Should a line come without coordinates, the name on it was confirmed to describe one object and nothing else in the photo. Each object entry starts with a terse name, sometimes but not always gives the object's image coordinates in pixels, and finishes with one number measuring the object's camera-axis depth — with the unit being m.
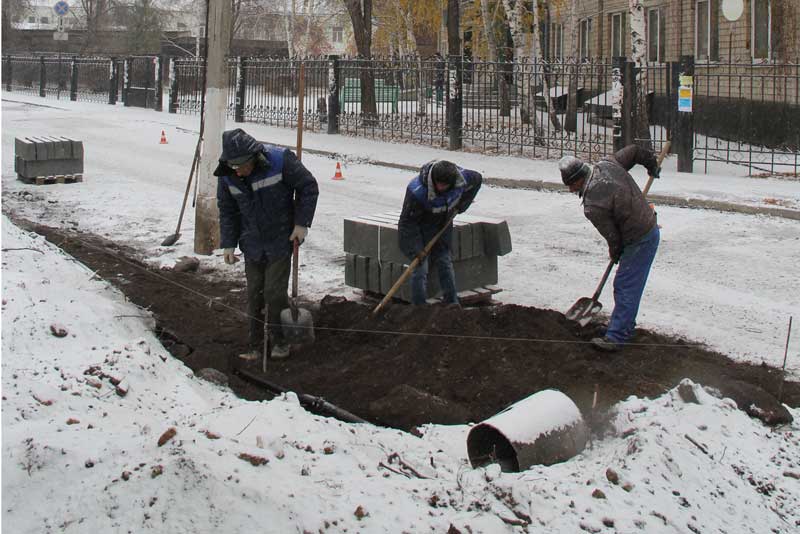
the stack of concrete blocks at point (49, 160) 13.91
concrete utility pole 9.30
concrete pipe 4.54
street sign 29.79
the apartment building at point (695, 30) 19.23
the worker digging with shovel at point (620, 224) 6.40
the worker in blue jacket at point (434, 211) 6.87
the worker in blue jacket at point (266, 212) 6.40
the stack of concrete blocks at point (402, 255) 7.50
